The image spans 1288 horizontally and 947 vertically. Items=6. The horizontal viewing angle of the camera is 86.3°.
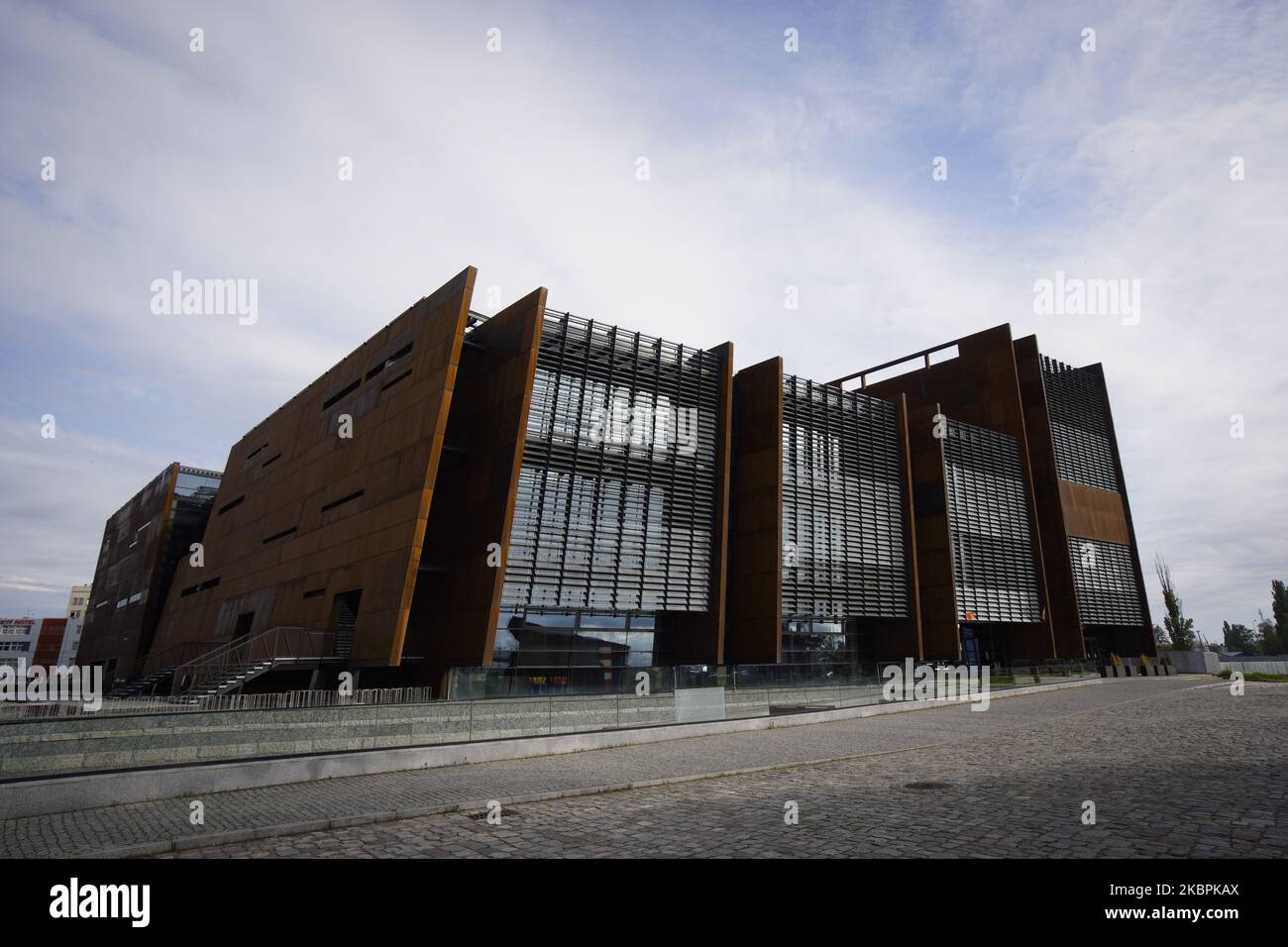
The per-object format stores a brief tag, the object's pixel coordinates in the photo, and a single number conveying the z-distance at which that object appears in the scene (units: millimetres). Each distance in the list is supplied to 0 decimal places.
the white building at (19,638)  111125
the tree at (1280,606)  76881
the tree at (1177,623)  55969
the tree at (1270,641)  78281
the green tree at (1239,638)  109919
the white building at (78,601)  149125
